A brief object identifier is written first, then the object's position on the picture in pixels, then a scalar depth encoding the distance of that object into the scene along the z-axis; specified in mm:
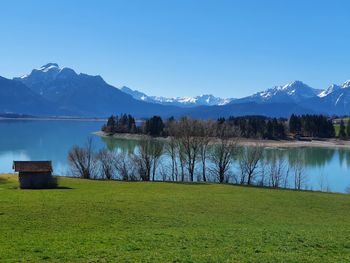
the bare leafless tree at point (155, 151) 73438
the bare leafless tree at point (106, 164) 71750
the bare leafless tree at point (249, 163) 71312
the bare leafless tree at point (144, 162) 71000
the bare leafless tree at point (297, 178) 71256
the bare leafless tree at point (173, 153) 73312
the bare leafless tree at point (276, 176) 69631
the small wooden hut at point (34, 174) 47969
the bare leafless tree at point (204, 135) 70656
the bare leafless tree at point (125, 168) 70688
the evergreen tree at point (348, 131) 178338
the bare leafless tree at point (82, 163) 71000
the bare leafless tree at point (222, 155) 68562
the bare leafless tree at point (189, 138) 70000
